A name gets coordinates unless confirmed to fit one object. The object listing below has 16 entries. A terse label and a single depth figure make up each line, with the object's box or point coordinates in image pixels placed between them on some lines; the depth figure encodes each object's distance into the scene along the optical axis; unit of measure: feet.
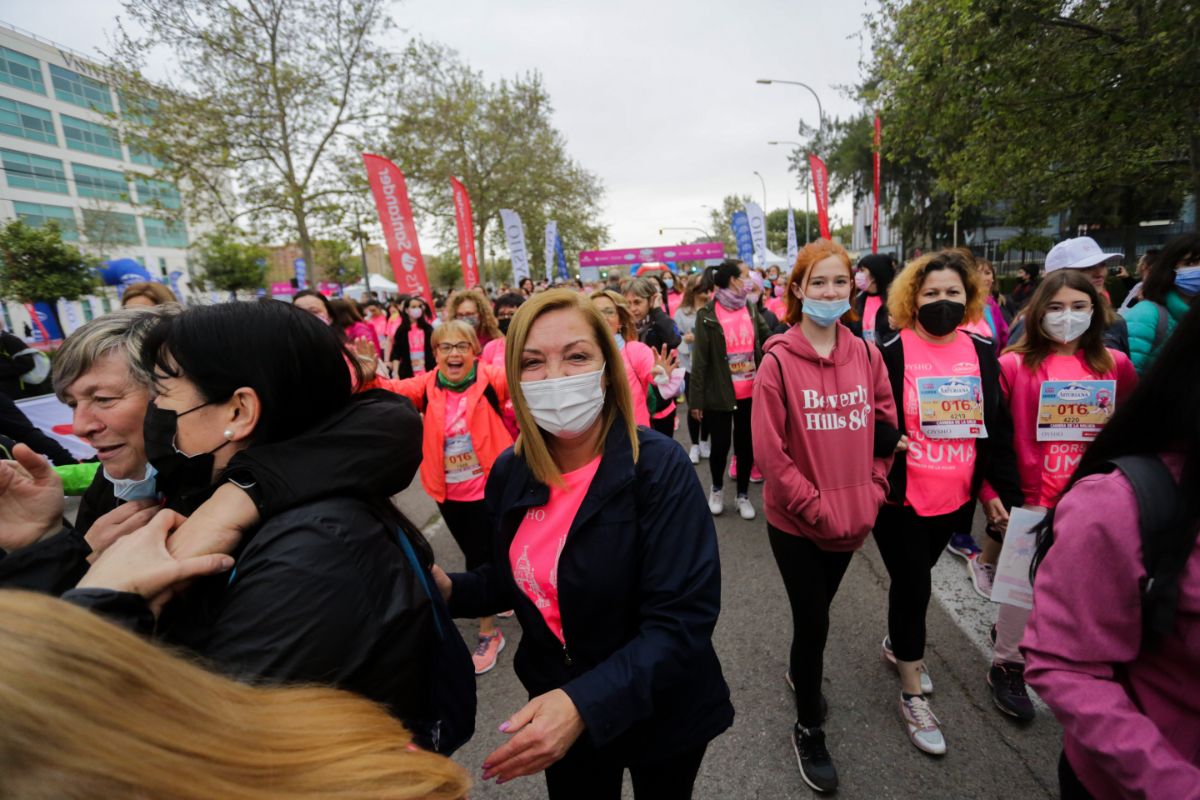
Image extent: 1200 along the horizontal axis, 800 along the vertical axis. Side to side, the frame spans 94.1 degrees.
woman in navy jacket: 4.45
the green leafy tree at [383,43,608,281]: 59.41
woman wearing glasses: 10.88
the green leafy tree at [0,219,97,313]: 66.80
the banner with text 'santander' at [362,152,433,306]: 29.45
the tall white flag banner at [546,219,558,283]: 73.00
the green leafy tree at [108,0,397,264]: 46.42
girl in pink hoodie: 7.48
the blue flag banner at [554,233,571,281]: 75.20
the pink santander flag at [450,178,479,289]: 39.47
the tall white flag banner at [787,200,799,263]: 54.60
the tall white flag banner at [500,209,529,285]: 49.83
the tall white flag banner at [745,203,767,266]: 54.75
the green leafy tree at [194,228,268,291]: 126.31
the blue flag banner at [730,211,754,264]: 54.85
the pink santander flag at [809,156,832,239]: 46.55
